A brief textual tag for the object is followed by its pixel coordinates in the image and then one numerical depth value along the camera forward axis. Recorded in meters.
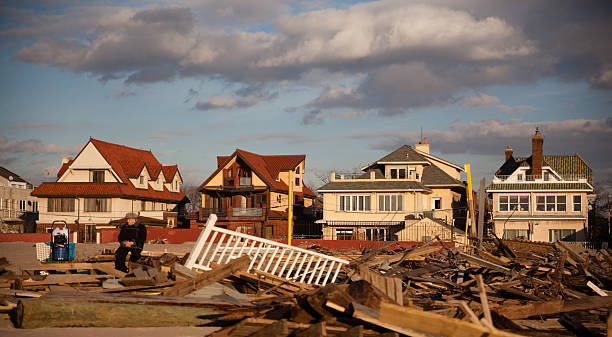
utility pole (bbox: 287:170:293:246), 25.60
